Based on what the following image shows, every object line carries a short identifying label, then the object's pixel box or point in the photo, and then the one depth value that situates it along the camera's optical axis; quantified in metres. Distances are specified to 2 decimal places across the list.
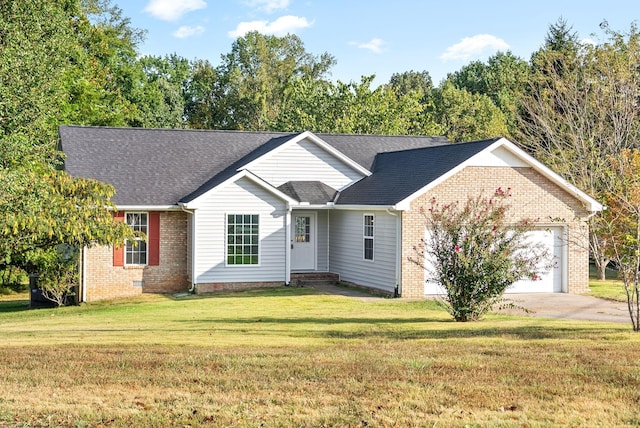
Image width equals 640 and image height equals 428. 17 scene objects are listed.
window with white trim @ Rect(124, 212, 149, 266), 26.27
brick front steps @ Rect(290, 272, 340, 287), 28.08
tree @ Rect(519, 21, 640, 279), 32.84
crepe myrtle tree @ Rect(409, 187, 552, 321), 17.33
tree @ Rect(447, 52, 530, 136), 69.84
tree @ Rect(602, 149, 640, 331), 14.98
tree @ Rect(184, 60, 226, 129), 68.44
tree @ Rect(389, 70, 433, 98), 99.91
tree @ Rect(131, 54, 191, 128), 53.06
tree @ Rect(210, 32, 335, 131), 68.00
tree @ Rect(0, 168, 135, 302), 15.84
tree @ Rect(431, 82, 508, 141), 61.00
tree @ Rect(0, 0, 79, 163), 17.78
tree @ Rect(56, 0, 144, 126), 40.06
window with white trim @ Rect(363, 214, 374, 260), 26.19
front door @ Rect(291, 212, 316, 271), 28.78
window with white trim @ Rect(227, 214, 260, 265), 26.55
